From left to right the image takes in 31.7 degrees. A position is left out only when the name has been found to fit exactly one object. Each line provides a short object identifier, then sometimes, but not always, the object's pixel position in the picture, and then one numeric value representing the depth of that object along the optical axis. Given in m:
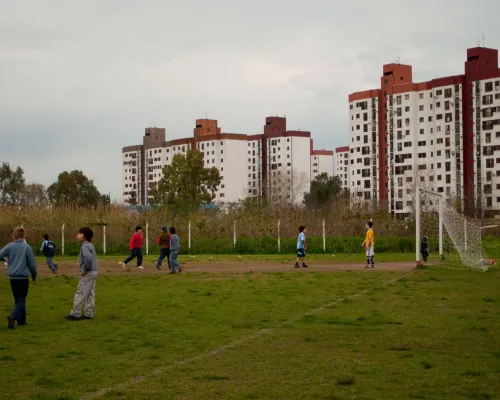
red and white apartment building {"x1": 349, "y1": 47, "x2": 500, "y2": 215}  124.31
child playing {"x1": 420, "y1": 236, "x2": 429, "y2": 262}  38.66
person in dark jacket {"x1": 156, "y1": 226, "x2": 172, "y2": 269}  36.22
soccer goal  36.81
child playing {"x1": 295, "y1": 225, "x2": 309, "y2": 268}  36.78
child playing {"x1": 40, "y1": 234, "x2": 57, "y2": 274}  35.00
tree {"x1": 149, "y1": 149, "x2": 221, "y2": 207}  127.00
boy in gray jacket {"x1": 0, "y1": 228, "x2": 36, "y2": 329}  16.61
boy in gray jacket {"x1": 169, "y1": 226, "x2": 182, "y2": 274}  34.09
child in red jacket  36.62
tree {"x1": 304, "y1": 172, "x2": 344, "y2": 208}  145.12
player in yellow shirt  36.19
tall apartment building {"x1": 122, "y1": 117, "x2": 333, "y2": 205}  191.12
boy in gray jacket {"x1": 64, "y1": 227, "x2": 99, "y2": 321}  17.58
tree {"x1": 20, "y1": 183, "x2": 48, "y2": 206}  134.07
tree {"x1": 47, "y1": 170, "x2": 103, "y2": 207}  123.00
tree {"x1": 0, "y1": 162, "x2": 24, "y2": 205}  129.12
